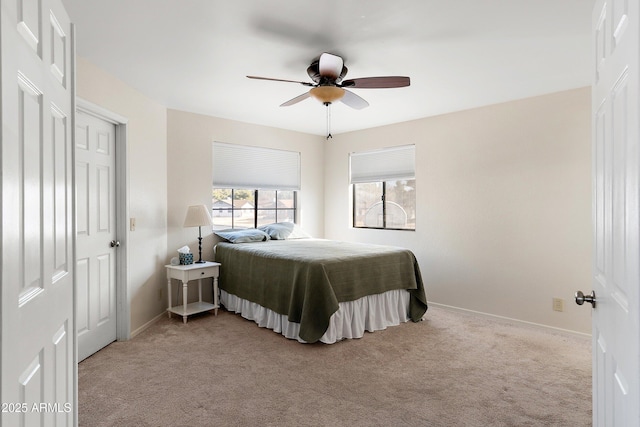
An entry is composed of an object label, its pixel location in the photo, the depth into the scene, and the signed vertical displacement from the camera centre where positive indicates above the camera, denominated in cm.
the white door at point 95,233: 299 -18
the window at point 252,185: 490 +37
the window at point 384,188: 503 +34
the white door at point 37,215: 79 -1
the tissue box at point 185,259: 413 -52
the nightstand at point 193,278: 394 -71
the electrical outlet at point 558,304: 368 -91
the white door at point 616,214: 86 +0
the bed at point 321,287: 330 -74
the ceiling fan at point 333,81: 272 +98
